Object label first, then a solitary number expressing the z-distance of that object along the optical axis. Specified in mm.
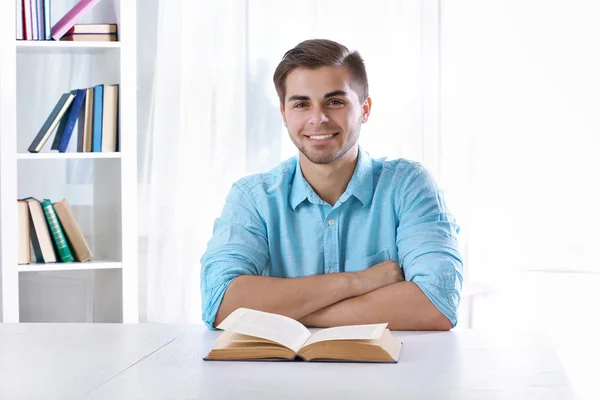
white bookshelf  2945
